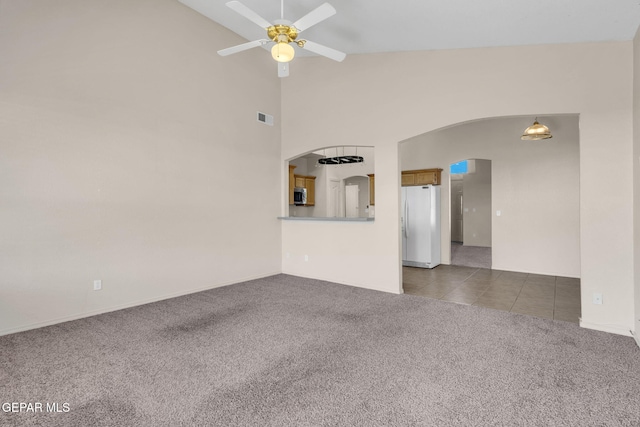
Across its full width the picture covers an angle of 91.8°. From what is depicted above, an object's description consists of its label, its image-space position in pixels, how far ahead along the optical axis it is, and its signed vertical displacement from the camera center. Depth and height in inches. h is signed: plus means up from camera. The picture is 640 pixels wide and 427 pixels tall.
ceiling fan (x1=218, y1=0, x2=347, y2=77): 101.6 +65.4
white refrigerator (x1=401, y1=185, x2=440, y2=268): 259.3 -13.5
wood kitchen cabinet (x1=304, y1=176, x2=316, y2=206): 364.9 +28.3
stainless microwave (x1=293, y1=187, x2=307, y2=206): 337.7 +17.3
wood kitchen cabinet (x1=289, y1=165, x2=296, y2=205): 318.6 +33.2
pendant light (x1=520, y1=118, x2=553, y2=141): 196.5 +48.8
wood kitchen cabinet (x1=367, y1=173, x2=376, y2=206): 331.3 +27.4
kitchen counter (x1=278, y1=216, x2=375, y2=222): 190.3 -5.1
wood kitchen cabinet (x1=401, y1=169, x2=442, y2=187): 273.1 +30.0
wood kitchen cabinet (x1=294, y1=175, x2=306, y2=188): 344.2 +34.8
